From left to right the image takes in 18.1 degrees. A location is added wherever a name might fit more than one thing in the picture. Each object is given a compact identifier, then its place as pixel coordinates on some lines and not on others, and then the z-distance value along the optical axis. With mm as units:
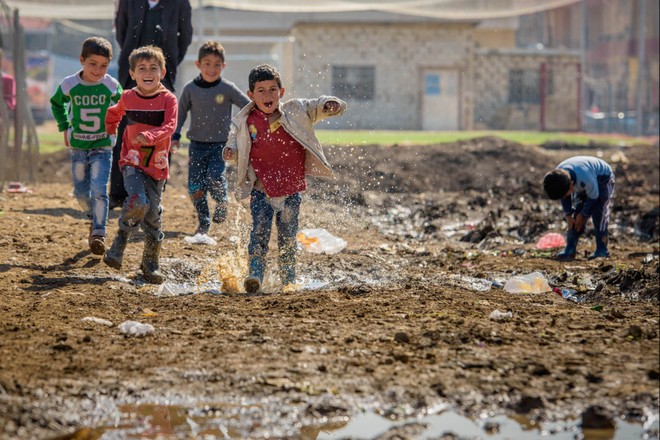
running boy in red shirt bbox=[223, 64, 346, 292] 14422
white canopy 48462
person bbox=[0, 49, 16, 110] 28519
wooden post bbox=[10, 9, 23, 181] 28194
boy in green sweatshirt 16587
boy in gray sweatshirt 19478
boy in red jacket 14950
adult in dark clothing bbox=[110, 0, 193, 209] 19619
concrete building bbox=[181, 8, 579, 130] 74414
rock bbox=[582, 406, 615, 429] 8695
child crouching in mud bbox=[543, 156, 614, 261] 18674
